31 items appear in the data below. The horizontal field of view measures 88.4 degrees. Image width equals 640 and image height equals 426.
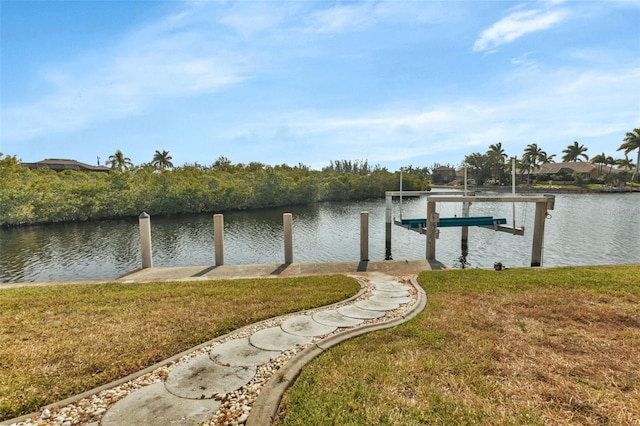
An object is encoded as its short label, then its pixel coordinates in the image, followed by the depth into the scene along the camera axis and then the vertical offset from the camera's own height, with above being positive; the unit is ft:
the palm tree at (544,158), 241.14 +19.71
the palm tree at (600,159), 225.76 +16.90
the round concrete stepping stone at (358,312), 16.22 -6.30
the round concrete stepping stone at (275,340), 12.97 -6.15
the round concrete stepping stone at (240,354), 11.76 -6.10
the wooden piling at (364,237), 32.73 -4.90
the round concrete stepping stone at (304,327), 14.29 -6.20
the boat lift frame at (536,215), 32.35 -2.88
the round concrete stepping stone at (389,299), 18.60 -6.40
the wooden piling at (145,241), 30.58 -4.58
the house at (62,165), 204.12 +18.46
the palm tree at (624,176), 193.98 +4.27
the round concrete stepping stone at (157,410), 8.71 -6.04
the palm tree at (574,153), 245.53 +23.84
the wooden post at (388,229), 43.59 -5.58
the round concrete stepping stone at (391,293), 19.85 -6.46
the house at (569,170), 232.53 +10.53
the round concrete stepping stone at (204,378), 10.00 -6.06
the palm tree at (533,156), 239.11 +21.25
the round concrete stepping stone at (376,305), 17.38 -6.35
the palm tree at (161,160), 247.33 +24.12
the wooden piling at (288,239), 31.76 -4.82
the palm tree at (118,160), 219.00 +21.90
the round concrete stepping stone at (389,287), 21.22 -6.53
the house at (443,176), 321.93 +10.73
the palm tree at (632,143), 202.69 +24.91
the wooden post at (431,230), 32.37 -4.28
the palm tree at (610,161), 224.33 +15.34
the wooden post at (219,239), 31.63 -4.67
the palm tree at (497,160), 247.29 +20.00
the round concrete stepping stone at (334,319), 15.29 -6.24
